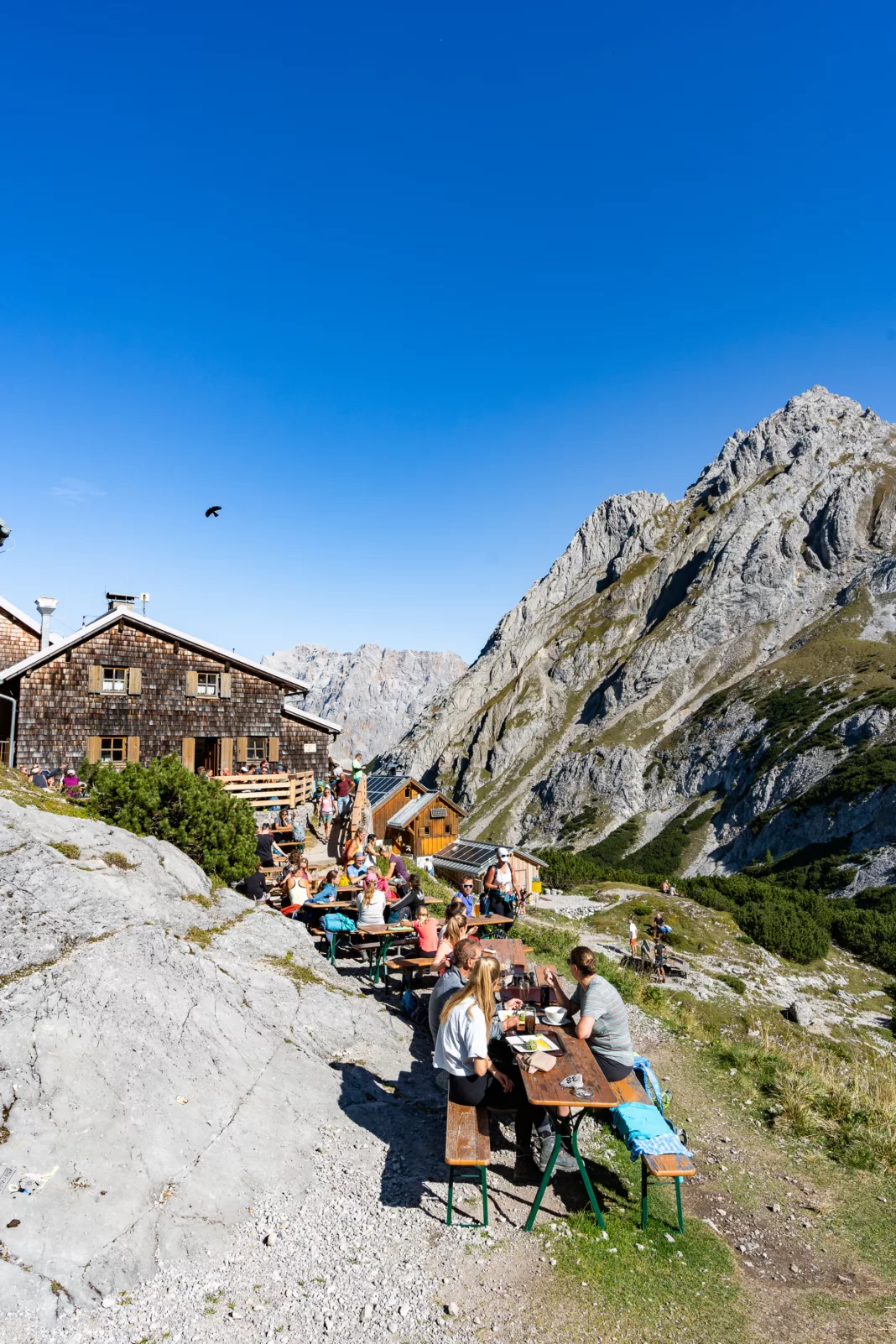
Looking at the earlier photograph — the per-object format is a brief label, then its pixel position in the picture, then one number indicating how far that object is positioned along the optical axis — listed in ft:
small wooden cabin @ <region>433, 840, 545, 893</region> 127.75
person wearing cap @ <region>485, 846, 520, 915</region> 54.03
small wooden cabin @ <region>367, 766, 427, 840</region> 136.98
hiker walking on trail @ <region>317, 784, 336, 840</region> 76.74
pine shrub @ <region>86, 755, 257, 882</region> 44.14
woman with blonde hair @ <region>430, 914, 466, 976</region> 33.22
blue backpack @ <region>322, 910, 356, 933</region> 40.86
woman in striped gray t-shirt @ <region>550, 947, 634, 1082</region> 25.23
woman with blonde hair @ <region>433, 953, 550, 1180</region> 22.74
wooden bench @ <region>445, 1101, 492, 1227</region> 20.06
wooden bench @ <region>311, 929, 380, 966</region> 40.09
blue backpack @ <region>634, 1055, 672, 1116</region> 26.76
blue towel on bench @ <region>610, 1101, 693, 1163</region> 21.71
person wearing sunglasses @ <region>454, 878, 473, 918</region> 48.37
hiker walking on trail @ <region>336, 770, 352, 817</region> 70.64
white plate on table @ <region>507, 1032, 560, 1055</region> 24.29
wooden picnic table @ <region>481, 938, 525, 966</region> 37.68
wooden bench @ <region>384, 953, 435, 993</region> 35.90
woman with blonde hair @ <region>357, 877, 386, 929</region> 41.19
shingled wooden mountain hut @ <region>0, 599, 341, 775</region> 83.25
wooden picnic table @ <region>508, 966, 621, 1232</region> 21.31
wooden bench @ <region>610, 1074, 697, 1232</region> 20.86
